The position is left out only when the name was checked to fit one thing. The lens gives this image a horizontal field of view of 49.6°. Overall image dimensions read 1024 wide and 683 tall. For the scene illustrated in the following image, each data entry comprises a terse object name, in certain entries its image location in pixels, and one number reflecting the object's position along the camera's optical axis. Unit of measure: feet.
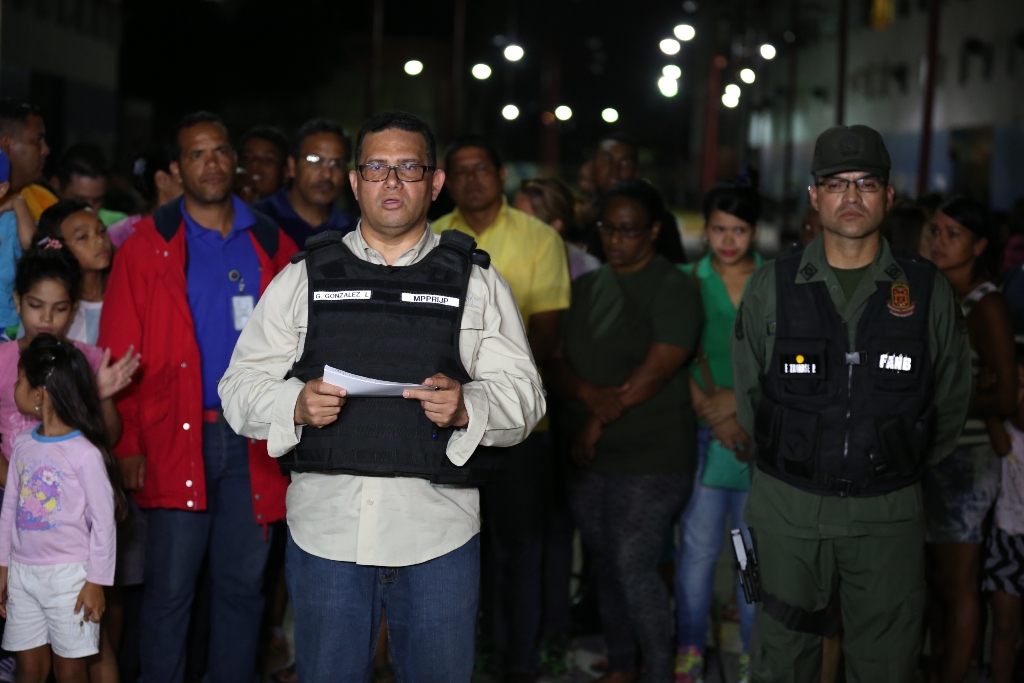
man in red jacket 13.94
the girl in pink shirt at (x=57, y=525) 12.90
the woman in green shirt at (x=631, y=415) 15.48
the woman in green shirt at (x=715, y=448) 16.10
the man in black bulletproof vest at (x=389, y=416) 10.11
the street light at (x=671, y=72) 57.57
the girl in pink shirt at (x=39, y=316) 13.78
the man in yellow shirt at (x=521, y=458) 15.94
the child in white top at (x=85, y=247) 14.80
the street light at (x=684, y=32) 55.16
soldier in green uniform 12.28
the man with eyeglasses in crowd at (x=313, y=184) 17.33
